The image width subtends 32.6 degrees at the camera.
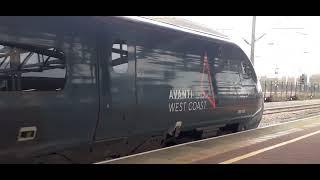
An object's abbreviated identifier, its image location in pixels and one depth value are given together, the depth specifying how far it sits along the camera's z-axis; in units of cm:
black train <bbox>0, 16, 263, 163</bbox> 721
